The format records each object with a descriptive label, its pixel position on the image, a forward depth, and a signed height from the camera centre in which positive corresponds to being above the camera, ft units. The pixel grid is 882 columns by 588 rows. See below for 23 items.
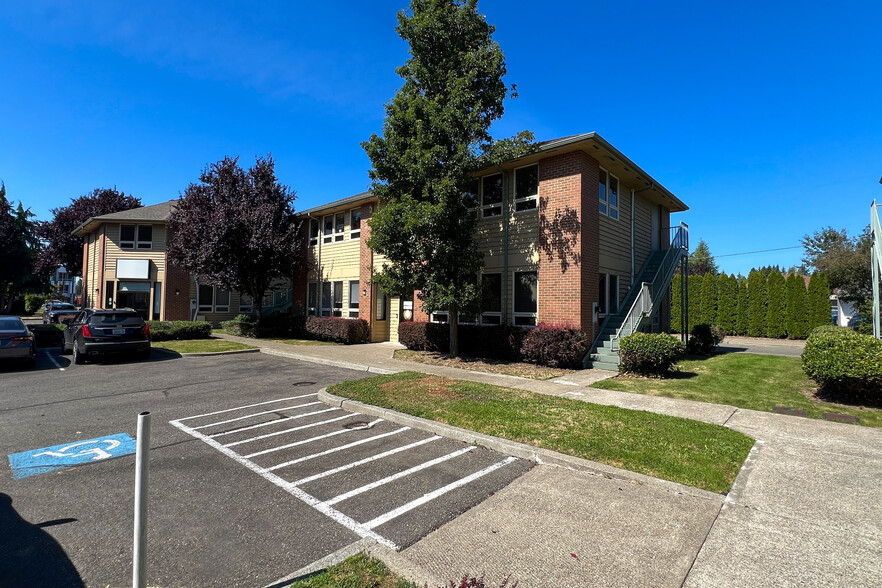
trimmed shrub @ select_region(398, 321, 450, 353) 48.29 -3.97
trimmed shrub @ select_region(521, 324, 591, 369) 38.04 -3.90
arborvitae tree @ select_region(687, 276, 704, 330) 92.17 +1.90
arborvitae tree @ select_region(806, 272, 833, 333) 77.92 +0.88
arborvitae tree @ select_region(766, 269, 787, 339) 81.82 -0.04
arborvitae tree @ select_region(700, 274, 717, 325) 90.48 +1.24
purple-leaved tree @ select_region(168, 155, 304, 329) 62.69 +10.91
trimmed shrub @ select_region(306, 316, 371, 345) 59.06 -4.02
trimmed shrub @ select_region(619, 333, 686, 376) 33.55 -3.90
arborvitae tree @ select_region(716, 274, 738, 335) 87.45 +0.61
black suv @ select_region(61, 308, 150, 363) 40.09 -3.37
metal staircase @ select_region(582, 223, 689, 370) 39.83 +0.21
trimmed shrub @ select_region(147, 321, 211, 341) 58.18 -4.29
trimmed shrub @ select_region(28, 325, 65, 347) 54.44 -4.80
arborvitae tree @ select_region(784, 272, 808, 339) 79.77 -0.68
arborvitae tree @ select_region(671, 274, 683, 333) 86.94 -0.04
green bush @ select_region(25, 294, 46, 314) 148.15 -1.42
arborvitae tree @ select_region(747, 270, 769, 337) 84.17 +0.63
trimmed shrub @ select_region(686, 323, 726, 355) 51.44 -4.30
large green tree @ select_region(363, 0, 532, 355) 38.68 +14.56
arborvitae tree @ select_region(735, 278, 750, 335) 86.17 -1.46
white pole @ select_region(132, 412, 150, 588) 6.96 -3.54
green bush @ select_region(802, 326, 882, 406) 24.16 -3.49
